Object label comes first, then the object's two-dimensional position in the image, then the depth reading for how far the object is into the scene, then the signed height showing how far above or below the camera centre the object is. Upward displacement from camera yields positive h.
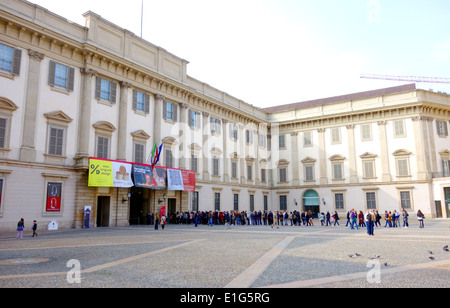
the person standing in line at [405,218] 26.96 -1.21
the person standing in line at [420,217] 24.50 -1.03
